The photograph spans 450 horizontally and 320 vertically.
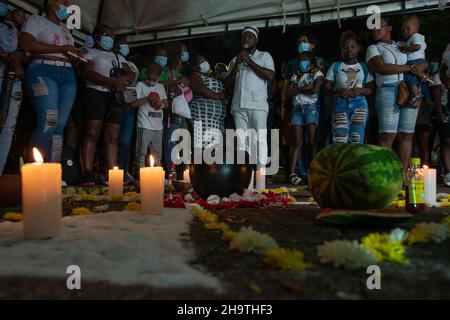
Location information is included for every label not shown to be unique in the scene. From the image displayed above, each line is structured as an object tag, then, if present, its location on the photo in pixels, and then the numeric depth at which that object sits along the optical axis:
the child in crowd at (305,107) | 5.67
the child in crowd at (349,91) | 5.12
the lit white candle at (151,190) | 2.30
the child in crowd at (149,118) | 5.84
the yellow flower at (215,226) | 1.81
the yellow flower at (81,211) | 2.36
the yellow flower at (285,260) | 1.19
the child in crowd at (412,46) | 4.91
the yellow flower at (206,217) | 2.00
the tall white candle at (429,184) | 2.98
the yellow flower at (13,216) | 2.10
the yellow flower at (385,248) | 1.29
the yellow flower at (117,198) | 3.30
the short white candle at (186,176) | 3.71
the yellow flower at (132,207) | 2.60
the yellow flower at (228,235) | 1.60
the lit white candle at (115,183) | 3.44
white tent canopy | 6.02
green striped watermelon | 2.12
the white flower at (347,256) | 1.22
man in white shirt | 5.24
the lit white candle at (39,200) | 1.59
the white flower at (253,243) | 1.40
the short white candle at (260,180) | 4.02
